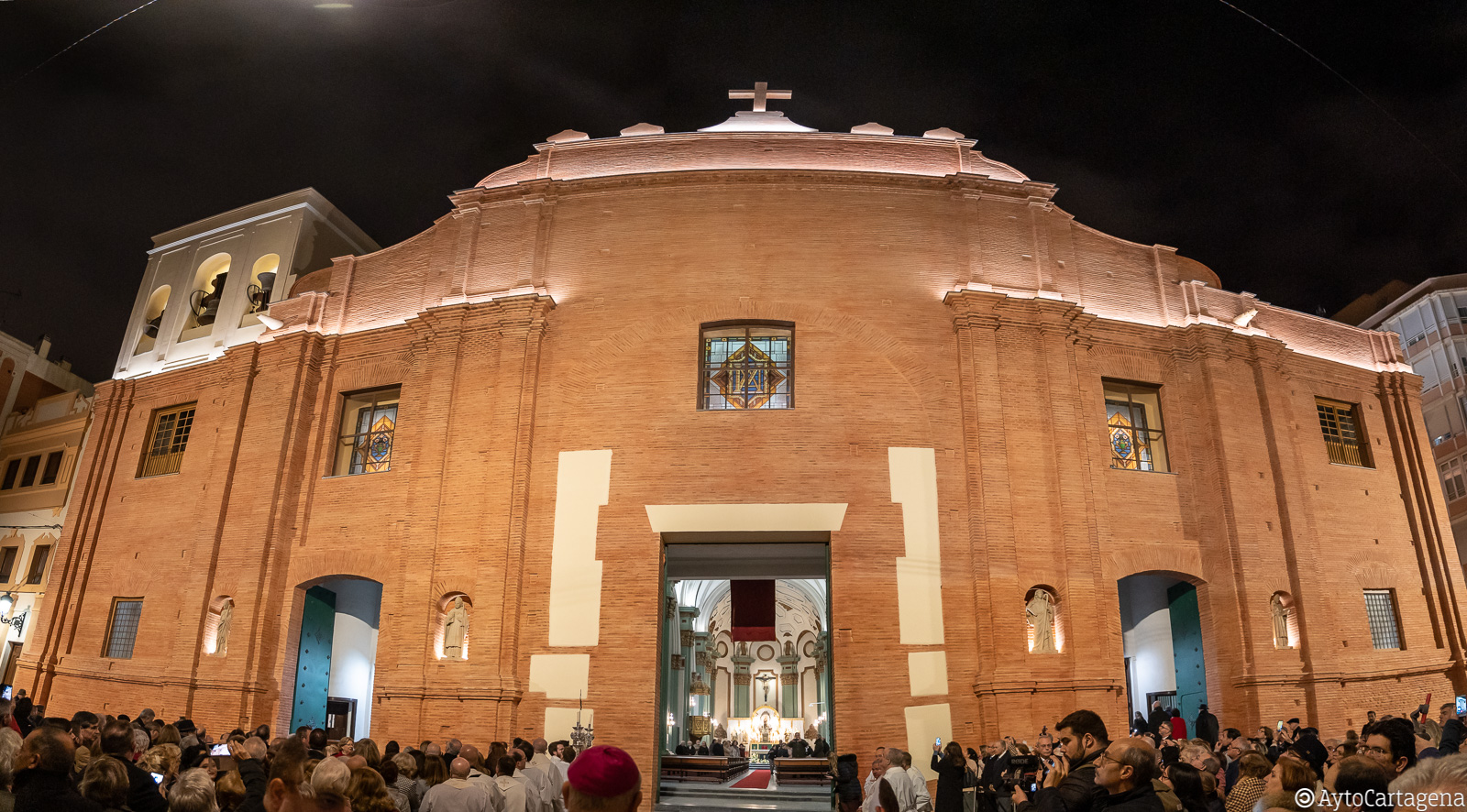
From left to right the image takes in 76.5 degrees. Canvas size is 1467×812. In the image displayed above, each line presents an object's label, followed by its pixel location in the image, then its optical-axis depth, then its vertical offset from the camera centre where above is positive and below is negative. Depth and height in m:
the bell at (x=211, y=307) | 21.70 +9.15
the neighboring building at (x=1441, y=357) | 28.64 +11.60
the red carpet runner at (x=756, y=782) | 20.50 -1.29
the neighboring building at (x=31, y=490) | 25.16 +6.12
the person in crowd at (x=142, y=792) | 4.67 -0.35
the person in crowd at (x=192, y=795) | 4.47 -0.34
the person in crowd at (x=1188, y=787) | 5.51 -0.32
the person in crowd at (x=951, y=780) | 10.15 -0.54
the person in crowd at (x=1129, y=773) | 4.23 -0.18
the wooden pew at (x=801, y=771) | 20.02 -0.92
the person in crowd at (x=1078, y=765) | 4.55 -0.18
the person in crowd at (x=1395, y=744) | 5.08 -0.06
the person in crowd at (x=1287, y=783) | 4.63 -0.24
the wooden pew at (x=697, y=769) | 19.75 -0.91
